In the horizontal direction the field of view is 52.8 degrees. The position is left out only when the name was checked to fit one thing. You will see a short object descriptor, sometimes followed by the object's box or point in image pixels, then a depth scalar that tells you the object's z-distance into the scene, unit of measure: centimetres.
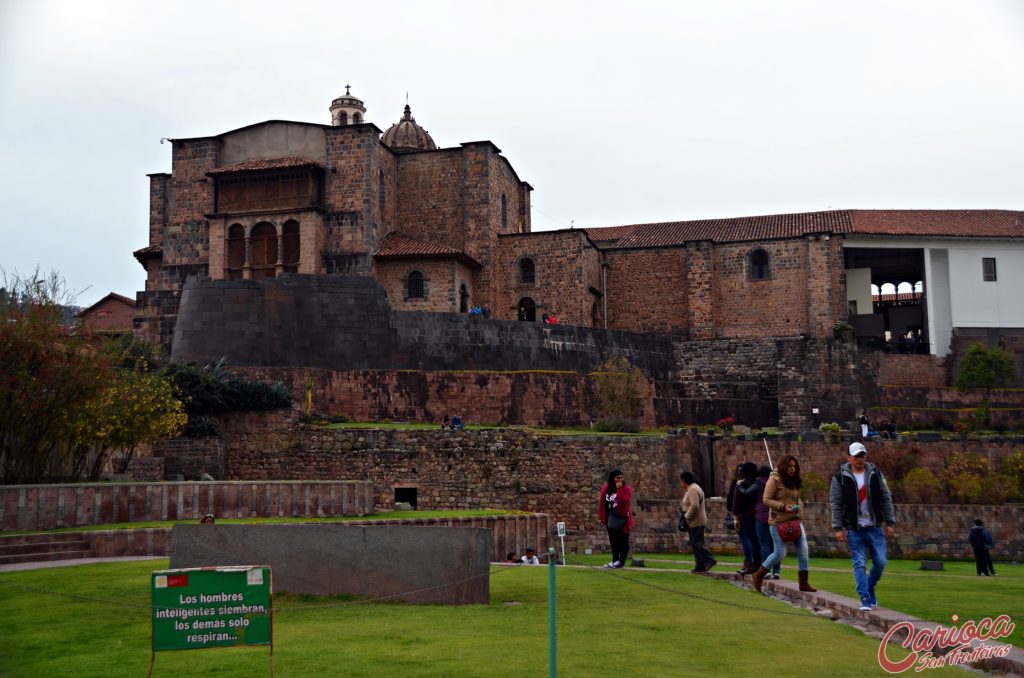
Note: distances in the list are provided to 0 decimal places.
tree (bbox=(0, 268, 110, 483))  1803
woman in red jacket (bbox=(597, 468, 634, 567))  1303
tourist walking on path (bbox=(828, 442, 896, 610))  959
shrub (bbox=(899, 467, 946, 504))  2666
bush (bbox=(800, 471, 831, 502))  2597
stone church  3991
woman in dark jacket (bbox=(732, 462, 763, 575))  1208
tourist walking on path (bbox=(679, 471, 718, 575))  1277
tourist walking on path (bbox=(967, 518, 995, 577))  1725
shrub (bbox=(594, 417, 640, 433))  2848
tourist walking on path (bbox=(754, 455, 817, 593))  1077
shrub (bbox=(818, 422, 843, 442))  2773
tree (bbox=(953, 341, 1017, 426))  3691
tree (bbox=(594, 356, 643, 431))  3042
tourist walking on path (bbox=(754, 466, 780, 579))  1188
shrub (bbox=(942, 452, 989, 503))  2678
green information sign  689
